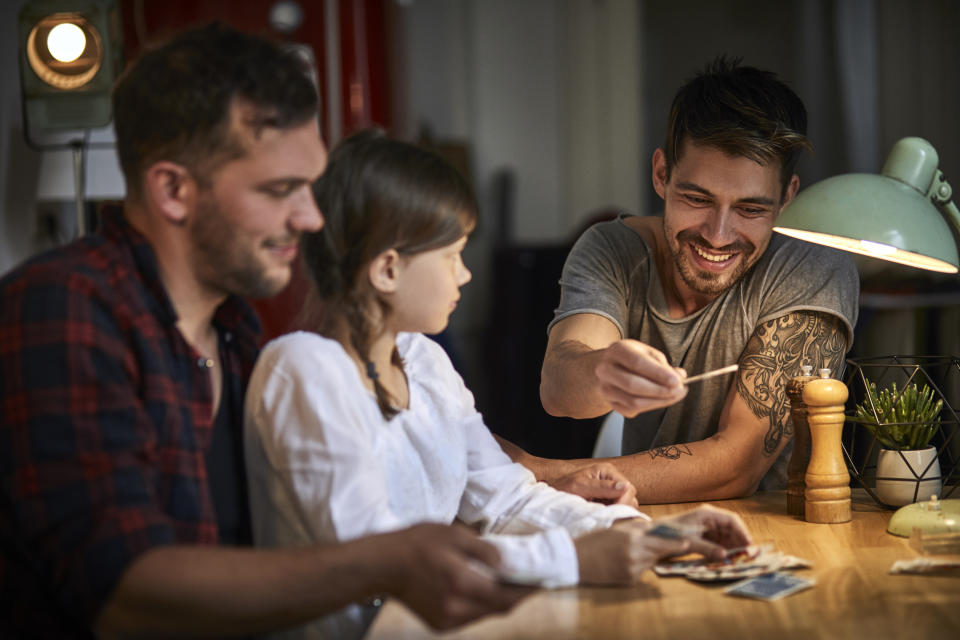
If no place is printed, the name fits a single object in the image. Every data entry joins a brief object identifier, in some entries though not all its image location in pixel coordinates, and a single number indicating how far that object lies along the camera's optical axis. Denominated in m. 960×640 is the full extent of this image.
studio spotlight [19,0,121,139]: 2.69
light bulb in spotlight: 2.68
